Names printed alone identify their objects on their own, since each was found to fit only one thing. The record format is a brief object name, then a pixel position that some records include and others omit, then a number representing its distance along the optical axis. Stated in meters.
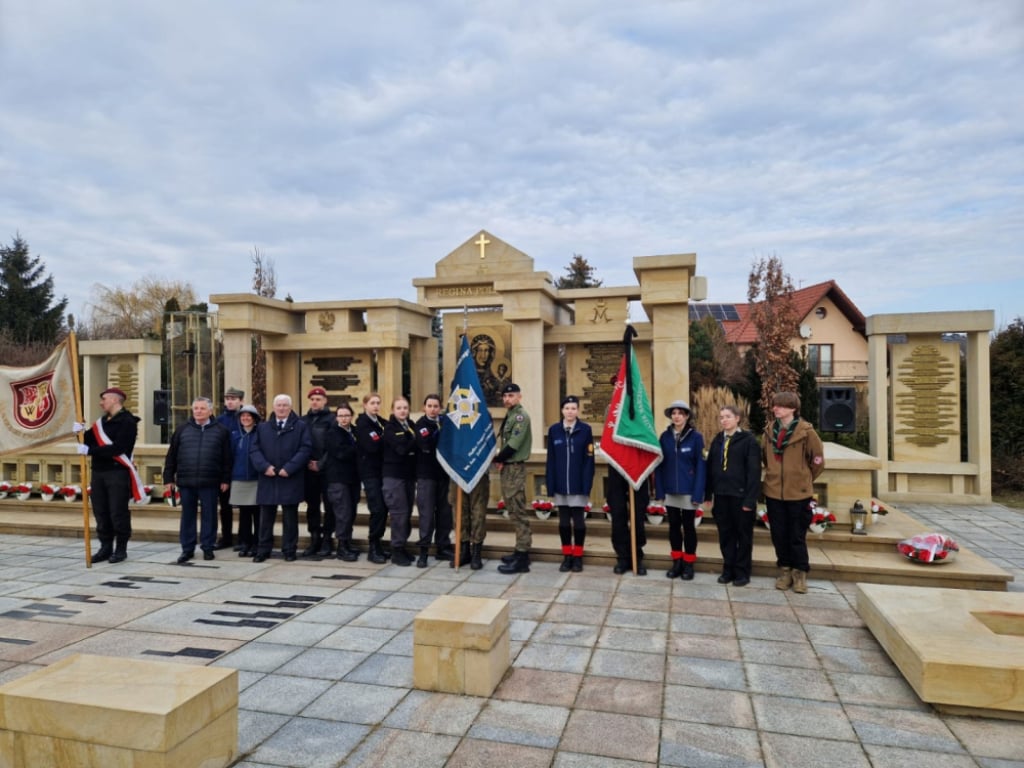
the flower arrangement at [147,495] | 8.66
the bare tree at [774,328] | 17.19
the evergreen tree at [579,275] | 31.02
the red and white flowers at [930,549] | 6.04
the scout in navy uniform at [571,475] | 6.43
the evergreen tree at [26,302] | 29.77
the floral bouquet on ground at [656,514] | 7.22
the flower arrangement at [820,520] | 6.75
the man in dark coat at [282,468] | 6.89
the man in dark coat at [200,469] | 7.00
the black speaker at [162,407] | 13.99
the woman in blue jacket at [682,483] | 6.08
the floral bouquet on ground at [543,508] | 7.56
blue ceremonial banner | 6.55
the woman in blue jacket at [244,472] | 7.15
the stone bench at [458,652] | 3.72
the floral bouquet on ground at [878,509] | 7.21
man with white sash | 6.90
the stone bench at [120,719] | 2.66
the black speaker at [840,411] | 8.88
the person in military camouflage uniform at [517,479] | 6.47
